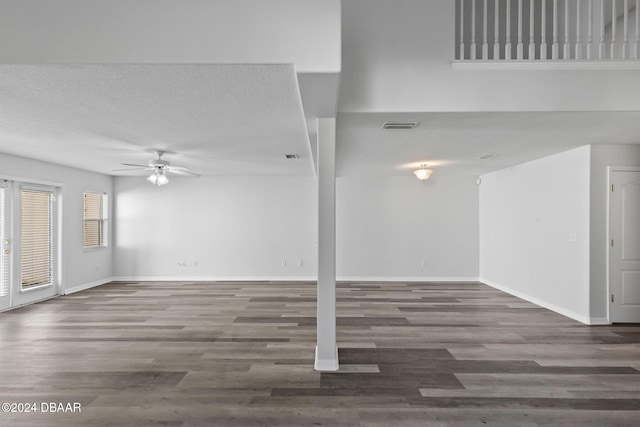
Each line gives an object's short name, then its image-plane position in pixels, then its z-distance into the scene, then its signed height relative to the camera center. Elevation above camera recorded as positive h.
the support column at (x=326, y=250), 3.31 -0.35
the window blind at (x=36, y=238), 5.83 -0.45
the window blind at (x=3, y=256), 5.41 -0.69
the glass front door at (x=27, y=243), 5.49 -0.52
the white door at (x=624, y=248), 4.73 -0.45
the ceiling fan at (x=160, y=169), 5.38 +0.71
